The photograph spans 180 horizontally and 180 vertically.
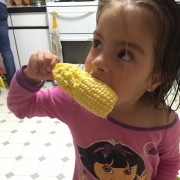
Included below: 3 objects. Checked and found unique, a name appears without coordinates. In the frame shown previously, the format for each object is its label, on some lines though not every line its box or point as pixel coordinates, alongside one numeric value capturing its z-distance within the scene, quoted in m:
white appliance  2.30
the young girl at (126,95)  0.49
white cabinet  2.50
